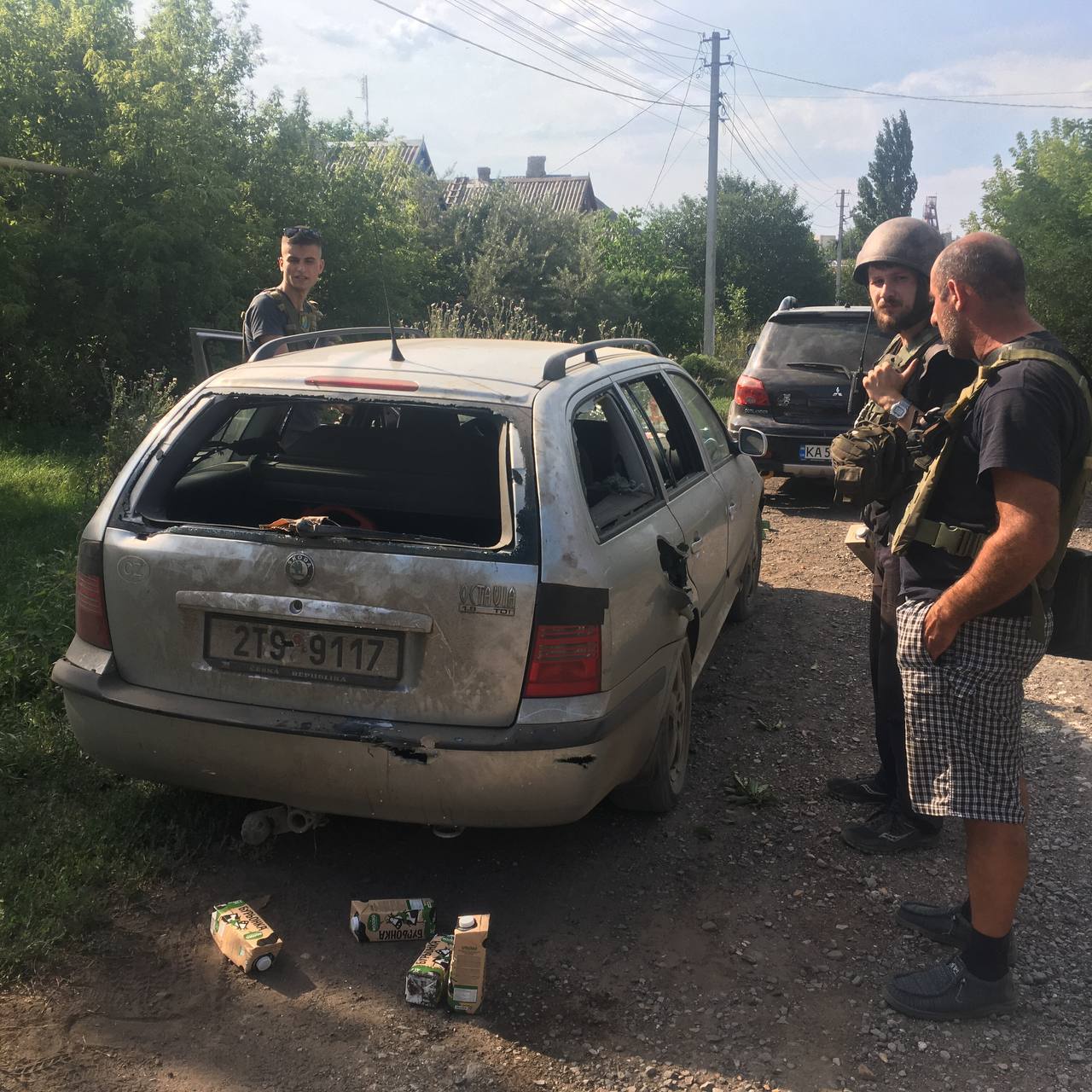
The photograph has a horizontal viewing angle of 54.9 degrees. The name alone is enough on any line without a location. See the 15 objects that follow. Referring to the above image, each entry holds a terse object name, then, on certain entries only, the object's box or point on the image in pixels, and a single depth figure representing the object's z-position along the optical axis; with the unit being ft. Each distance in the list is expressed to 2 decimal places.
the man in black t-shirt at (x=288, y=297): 18.02
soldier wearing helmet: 11.12
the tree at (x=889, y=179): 262.67
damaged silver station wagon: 9.59
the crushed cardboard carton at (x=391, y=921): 10.12
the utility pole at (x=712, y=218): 85.61
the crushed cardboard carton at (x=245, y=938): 9.55
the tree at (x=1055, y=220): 41.39
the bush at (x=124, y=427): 23.94
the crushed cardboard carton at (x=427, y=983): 9.21
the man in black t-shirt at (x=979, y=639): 8.56
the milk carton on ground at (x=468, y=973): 9.09
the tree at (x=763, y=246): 142.20
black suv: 31.04
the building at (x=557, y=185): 180.95
